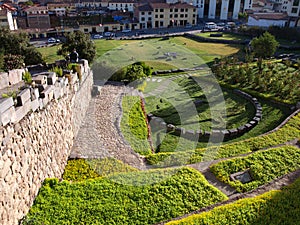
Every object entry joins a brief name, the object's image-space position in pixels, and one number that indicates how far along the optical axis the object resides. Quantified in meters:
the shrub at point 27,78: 9.21
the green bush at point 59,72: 12.34
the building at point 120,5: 77.00
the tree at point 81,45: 23.12
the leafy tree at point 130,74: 21.64
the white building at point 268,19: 52.74
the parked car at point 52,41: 45.39
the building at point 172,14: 63.34
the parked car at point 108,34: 53.00
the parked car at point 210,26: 59.44
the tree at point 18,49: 25.28
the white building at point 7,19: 51.10
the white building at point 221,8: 76.62
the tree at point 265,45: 26.64
